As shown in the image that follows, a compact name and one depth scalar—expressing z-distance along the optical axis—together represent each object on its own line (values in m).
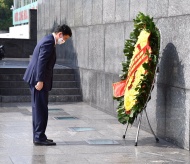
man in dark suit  9.81
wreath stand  10.04
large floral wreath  10.07
